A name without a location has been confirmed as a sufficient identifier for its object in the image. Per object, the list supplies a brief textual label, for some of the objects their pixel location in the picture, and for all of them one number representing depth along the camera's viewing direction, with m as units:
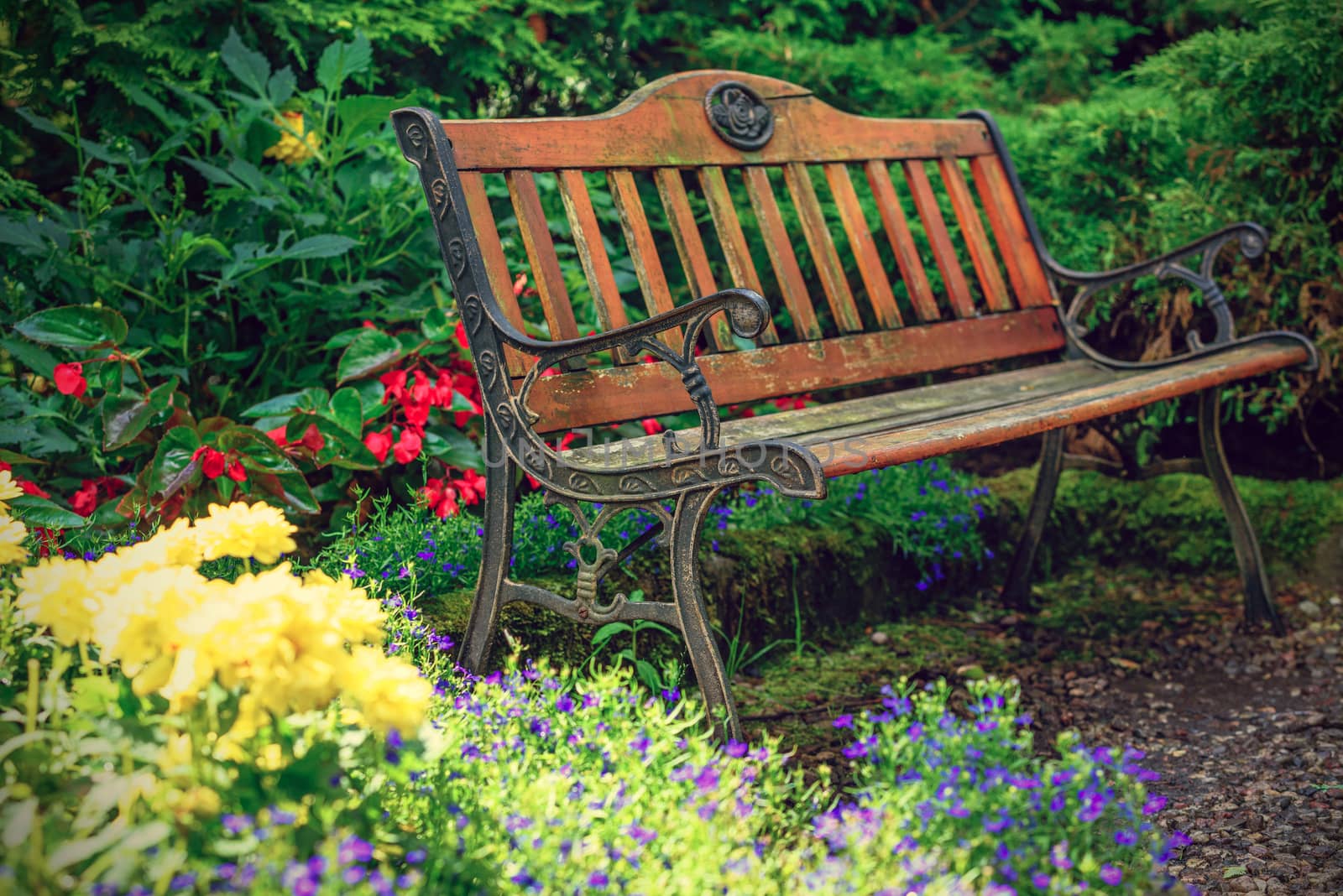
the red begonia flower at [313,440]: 2.86
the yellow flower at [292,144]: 3.37
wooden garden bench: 2.12
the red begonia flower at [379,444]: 2.89
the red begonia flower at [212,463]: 2.67
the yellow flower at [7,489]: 1.96
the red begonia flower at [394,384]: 2.99
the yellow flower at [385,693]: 1.38
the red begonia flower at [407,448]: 2.88
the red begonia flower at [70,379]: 2.72
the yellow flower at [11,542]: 1.79
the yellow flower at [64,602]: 1.46
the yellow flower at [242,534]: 1.68
